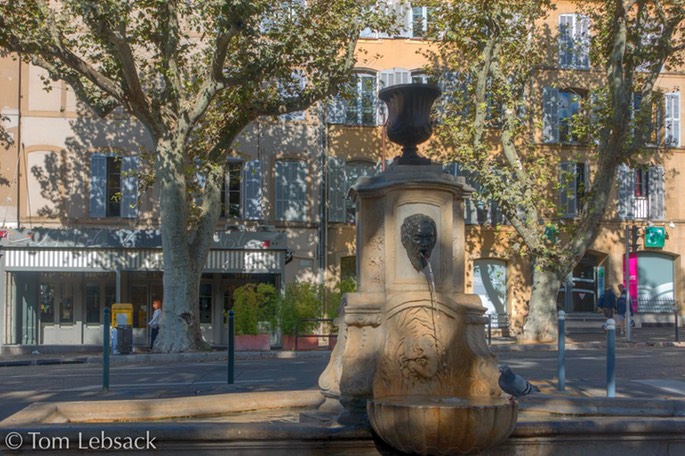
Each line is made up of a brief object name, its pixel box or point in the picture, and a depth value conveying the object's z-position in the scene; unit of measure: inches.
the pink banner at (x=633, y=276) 1242.0
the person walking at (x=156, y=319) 916.0
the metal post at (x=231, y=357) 538.0
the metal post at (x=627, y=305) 997.8
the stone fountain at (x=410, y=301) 264.2
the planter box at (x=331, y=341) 899.4
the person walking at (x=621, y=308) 1133.1
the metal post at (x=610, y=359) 438.6
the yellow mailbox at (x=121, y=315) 909.2
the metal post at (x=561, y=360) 472.7
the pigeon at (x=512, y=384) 292.5
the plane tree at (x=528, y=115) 937.5
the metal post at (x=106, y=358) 508.1
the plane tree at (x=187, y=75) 749.3
